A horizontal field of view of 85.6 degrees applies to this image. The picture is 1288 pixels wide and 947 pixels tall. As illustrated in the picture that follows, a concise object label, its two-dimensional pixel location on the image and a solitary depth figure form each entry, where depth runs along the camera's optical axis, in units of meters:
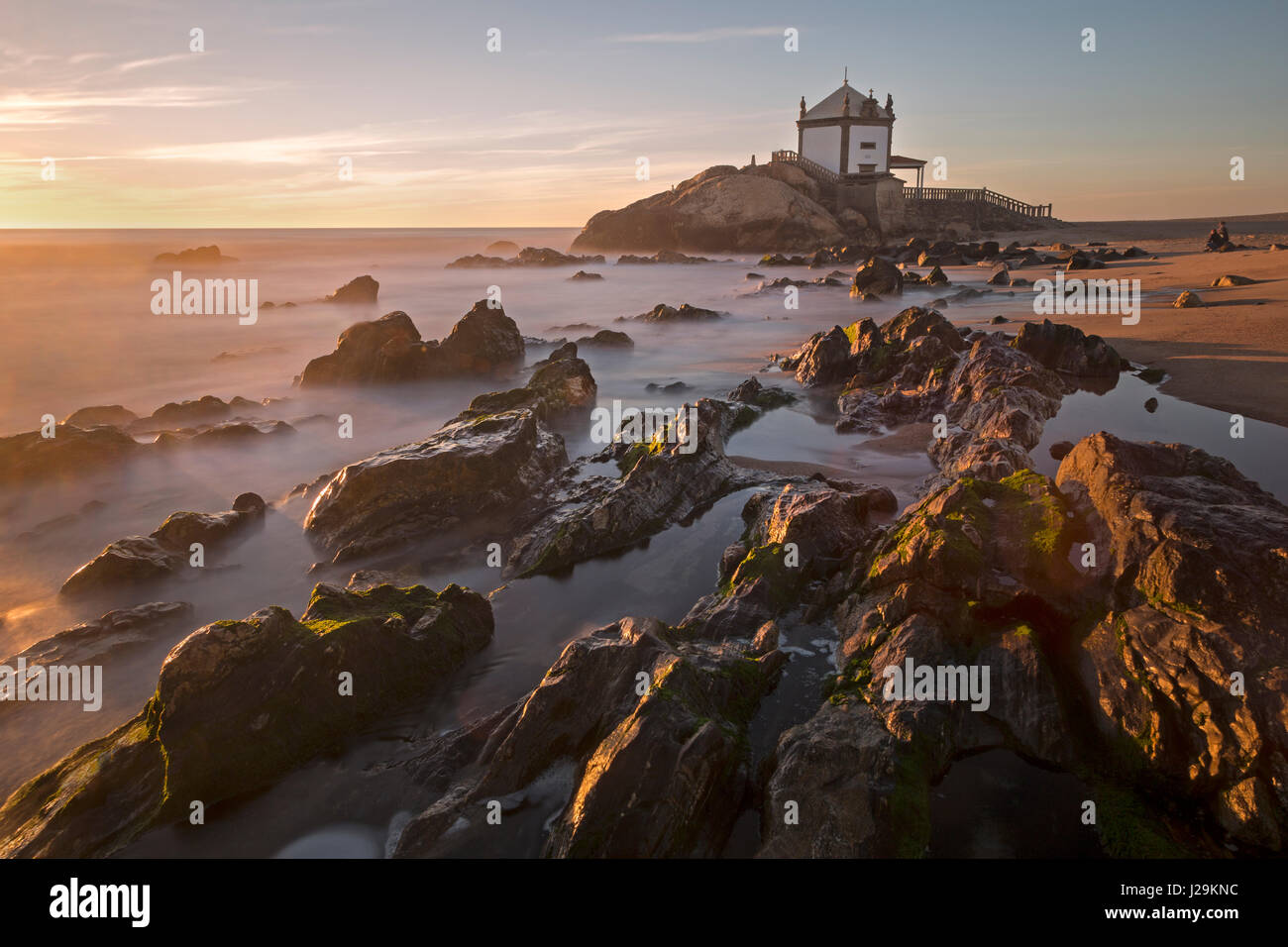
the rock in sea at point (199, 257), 89.44
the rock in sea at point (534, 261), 82.31
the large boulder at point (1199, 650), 5.18
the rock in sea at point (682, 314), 35.12
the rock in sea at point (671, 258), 73.69
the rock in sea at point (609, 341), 29.44
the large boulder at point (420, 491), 11.51
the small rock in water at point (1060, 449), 12.44
